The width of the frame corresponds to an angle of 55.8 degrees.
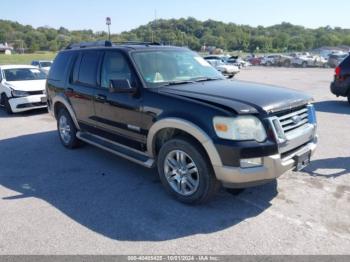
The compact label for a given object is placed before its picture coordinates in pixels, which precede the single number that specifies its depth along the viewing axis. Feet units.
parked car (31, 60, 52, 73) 70.02
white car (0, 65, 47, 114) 32.73
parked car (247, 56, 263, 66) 165.99
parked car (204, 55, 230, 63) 107.47
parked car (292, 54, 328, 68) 132.69
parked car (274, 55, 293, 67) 144.13
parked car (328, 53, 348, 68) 122.42
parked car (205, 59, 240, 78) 85.81
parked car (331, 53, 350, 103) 33.50
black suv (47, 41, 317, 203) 11.43
